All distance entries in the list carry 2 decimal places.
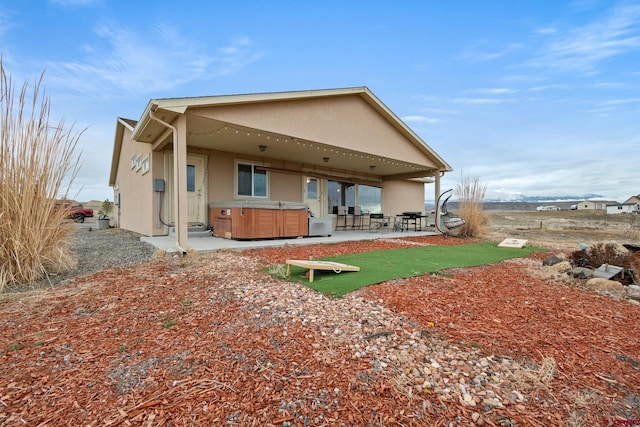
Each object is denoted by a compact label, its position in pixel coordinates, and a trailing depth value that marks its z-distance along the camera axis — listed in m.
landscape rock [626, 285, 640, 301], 2.97
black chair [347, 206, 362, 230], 11.53
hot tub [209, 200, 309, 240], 6.61
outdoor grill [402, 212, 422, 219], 10.50
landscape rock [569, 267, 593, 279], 3.64
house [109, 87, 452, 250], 5.65
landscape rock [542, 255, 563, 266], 4.61
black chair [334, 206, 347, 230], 11.40
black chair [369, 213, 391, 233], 10.49
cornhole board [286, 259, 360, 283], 3.43
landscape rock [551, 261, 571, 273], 4.08
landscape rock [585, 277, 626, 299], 3.13
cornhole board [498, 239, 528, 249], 6.70
